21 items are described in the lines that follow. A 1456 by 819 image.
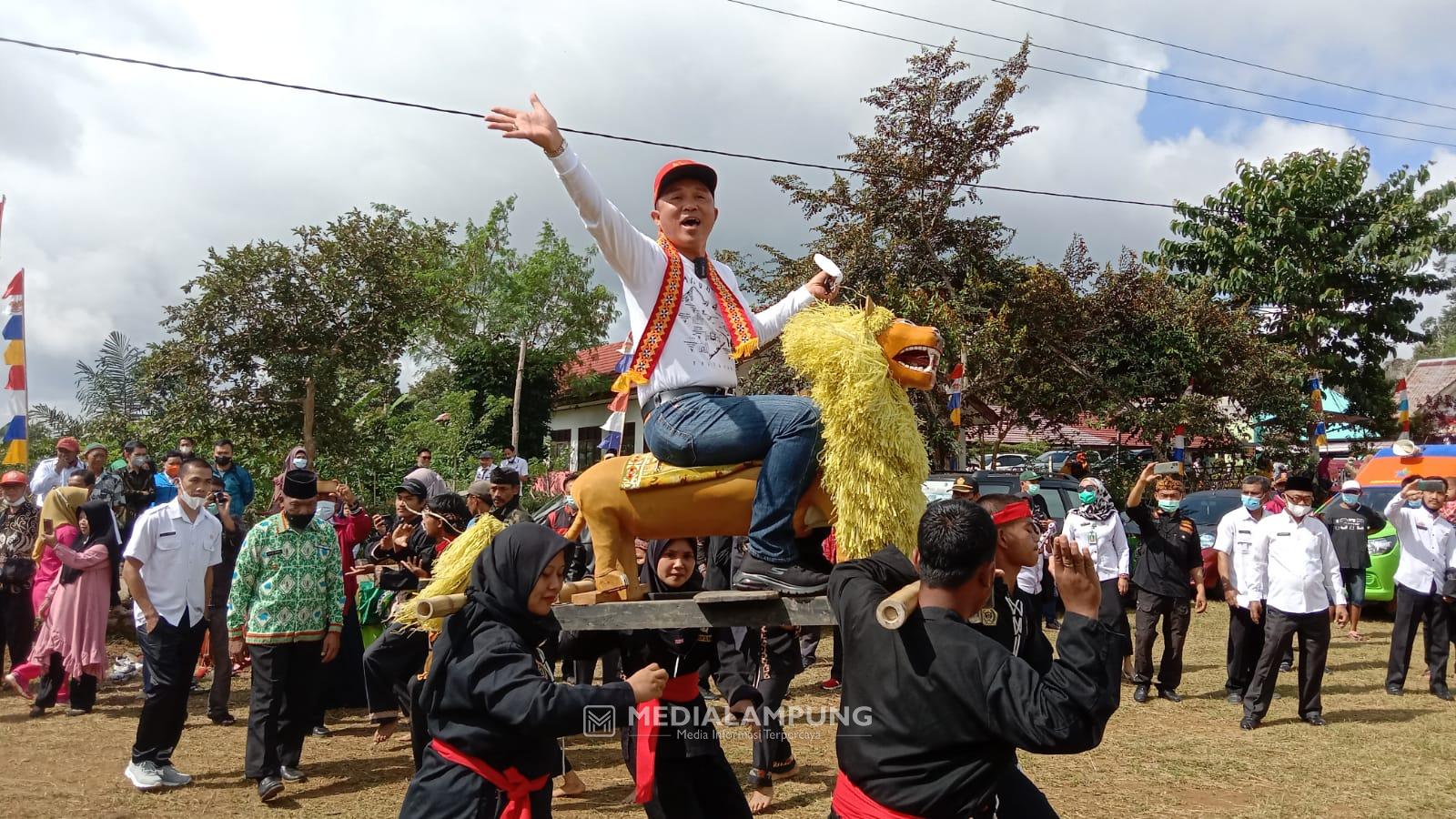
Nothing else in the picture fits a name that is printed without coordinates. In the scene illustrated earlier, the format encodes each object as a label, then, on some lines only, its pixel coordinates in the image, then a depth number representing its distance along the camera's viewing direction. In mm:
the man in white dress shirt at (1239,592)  8812
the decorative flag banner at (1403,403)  20812
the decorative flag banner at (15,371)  10594
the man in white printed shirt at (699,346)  3570
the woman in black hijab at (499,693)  3273
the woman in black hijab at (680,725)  4566
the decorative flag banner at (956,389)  14422
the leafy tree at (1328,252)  21172
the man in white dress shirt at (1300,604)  8102
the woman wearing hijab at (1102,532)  9352
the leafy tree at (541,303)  25328
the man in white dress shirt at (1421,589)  9367
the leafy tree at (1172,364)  18125
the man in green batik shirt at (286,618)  6422
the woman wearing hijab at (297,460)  10297
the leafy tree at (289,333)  15102
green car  12844
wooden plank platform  3410
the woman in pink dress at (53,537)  8758
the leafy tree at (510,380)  26172
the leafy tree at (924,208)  16656
